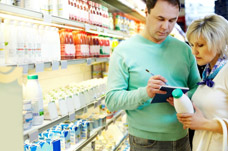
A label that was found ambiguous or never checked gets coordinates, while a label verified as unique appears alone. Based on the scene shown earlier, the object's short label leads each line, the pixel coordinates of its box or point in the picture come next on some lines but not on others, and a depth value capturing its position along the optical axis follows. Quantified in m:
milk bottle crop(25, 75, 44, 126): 1.89
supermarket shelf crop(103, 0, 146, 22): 3.78
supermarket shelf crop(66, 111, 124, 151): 2.42
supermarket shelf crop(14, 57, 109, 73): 1.81
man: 1.71
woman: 1.44
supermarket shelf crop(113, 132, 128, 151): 3.44
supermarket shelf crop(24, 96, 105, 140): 1.70
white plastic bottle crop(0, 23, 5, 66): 1.63
